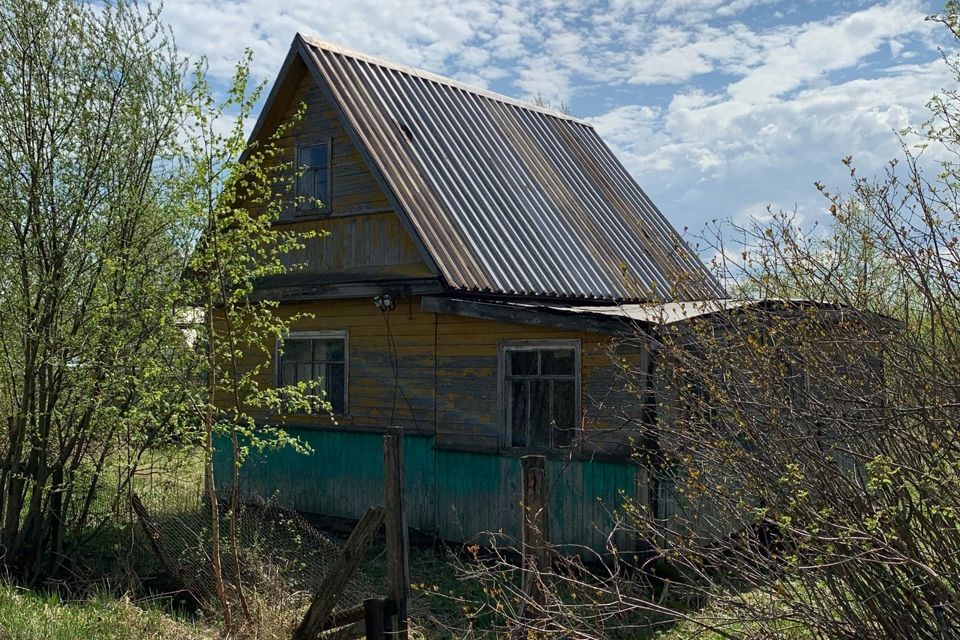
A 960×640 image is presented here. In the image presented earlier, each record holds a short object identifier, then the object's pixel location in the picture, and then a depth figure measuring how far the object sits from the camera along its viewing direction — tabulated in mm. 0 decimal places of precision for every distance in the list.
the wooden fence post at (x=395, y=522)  6582
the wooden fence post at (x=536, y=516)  5891
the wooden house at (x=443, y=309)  9891
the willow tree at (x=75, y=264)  9430
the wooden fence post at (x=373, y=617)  6391
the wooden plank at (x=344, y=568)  6617
